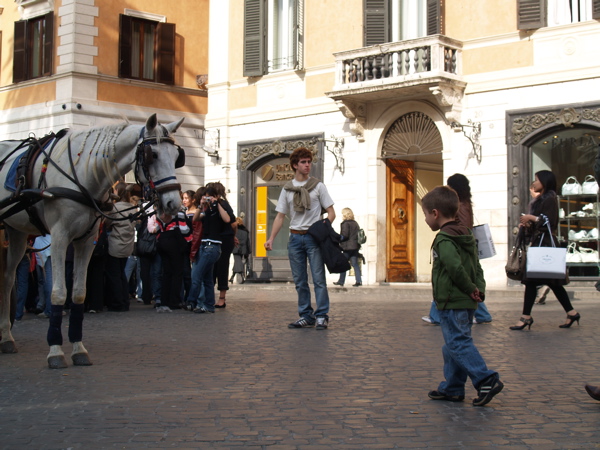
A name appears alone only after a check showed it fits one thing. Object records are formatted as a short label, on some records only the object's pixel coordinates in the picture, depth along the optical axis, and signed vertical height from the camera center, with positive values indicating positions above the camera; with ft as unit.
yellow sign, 82.53 +3.95
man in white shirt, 35.19 +1.03
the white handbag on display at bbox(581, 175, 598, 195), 63.67 +5.38
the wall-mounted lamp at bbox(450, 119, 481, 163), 68.44 +9.73
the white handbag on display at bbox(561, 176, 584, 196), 64.59 +5.38
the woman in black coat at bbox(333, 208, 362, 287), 70.95 +1.33
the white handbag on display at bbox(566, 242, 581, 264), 64.18 +0.57
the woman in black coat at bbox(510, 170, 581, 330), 35.47 +1.62
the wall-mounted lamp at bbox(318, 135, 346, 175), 76.59 +9.44
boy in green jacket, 18.84 -0.71
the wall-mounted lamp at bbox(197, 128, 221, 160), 86.33 +11.23
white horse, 24.54 +2.08
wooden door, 76.18 +3.52
